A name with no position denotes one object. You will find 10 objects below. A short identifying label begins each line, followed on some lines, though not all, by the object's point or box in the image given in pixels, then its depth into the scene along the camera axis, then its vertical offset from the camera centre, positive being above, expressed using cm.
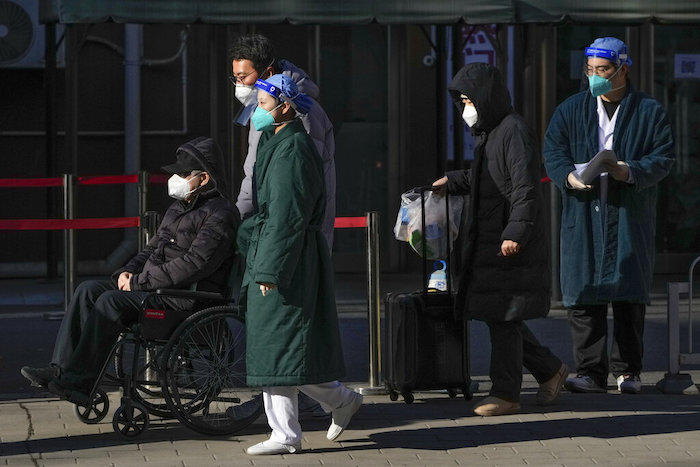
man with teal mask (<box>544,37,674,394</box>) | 1670 +6
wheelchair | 1412 -69
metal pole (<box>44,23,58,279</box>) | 2708 +78
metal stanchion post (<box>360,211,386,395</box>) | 1664 -55
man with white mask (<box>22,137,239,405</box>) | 1417 -25
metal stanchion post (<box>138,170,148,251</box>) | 1940 +19
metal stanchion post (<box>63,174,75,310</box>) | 2039 -14
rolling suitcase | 1573 -64
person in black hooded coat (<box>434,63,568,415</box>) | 1511 -10
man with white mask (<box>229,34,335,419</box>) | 1480 +56
